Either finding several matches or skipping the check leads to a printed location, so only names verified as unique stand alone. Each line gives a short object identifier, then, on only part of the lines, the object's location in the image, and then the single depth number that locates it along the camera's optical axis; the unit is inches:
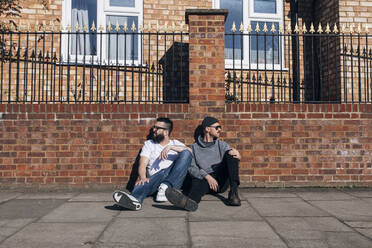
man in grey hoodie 146.0
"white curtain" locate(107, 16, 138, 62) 267.6
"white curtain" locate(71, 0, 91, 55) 266.4
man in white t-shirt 141.0
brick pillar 184.7
